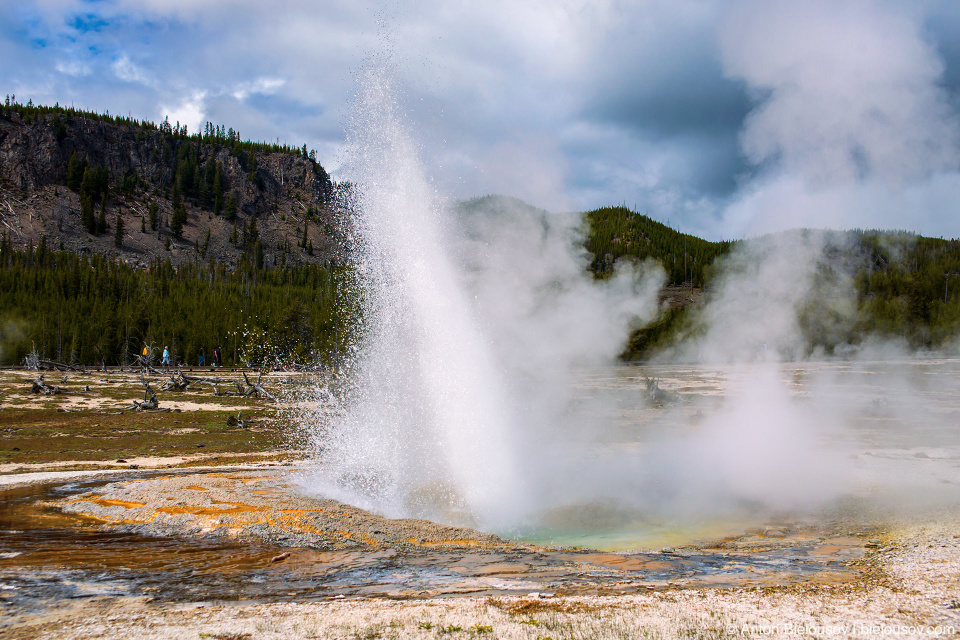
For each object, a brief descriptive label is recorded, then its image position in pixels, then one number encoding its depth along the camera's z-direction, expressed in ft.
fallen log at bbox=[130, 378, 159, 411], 96.48
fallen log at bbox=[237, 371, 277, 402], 115.44
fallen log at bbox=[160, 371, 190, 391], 125.08
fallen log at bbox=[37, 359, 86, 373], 191.10
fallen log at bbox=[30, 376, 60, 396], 111.44
